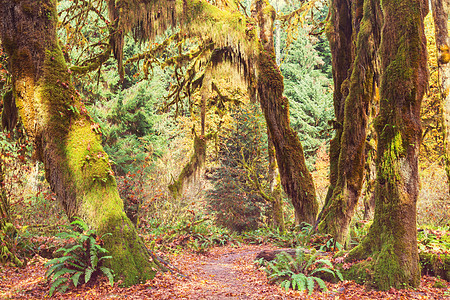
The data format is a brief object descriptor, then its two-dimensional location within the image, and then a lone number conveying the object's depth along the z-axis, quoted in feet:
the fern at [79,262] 13.85
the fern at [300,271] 15.26
